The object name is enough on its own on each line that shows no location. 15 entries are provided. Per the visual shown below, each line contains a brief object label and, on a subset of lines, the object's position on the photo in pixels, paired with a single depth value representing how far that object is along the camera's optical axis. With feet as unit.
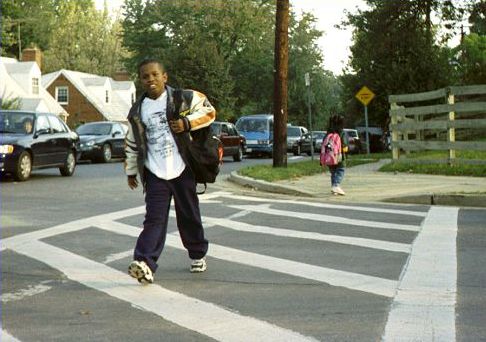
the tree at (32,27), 264.15
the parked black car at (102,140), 90.79
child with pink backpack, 43.50
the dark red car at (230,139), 93.20
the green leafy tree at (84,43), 283.18
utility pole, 62.64
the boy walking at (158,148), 19.48
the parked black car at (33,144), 53.00
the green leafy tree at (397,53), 122.93
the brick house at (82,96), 203.82
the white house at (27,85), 167.22
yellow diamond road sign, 89.97
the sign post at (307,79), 71.79
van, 113.19
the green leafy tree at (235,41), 212.84
